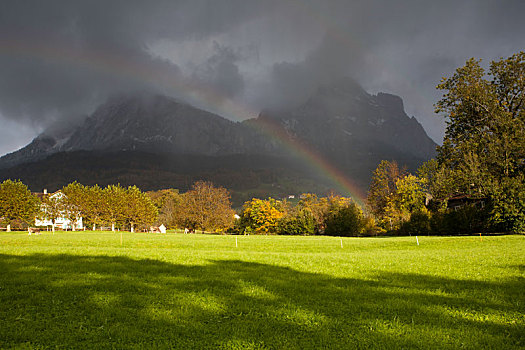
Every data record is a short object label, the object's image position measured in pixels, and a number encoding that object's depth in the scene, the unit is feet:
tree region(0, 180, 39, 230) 238.89
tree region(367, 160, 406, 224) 234.58
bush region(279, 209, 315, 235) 265.75
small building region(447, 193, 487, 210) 207.80
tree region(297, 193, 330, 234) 278.05
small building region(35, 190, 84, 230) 278.46
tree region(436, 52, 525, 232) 130.93
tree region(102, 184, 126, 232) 294.25
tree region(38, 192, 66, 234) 277.70
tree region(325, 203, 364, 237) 244.42
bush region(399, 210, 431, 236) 190.80
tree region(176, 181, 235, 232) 292.40
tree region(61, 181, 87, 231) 281.13
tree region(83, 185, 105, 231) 284.72
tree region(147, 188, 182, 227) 428.15
